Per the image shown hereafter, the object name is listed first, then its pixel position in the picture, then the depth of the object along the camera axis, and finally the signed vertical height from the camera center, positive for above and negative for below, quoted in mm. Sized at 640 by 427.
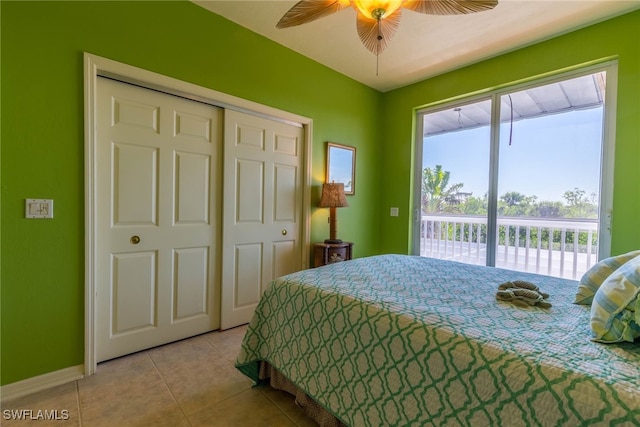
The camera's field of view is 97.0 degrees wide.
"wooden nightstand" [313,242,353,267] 2914 -477
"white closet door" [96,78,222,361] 1931 -106
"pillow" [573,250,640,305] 1277 -299
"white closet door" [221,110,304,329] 2500 -21
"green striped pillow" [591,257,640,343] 892 -320
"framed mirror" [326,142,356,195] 3209 +496
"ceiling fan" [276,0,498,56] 1444 +1081
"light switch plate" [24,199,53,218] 1608 -37
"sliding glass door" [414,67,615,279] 2488 +332
